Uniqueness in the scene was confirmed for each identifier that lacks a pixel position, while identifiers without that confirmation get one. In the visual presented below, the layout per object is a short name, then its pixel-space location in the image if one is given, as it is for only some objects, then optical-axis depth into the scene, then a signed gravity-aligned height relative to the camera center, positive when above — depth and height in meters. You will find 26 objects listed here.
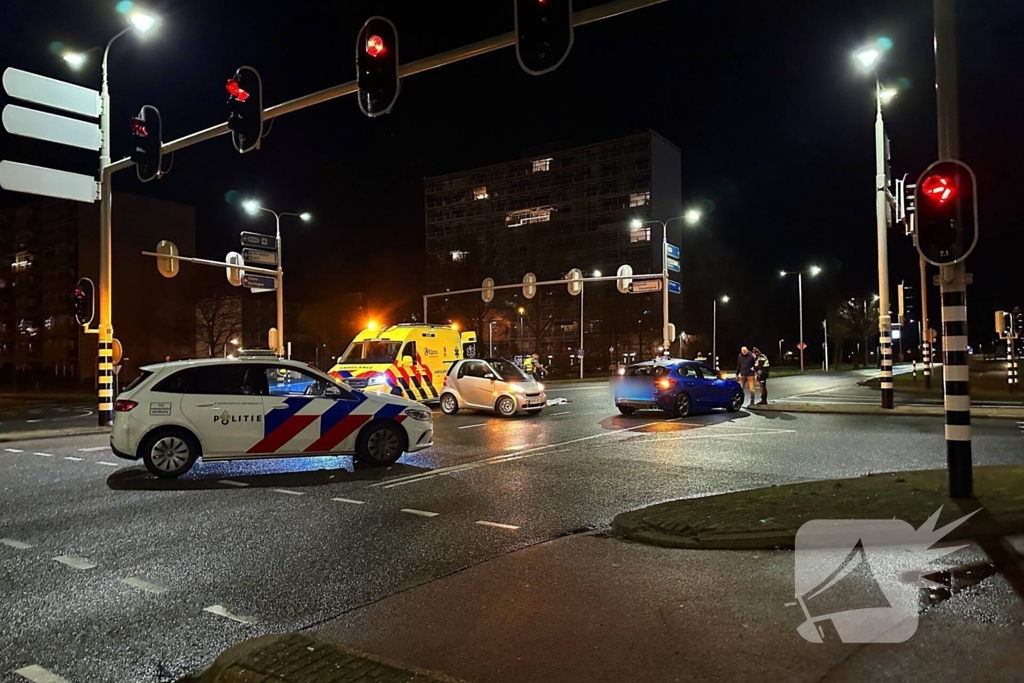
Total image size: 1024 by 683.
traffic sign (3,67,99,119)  14.08 +5.64
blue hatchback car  18.34 -0.96
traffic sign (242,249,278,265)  26.38 +3.77
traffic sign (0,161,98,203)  14.69 +3.88
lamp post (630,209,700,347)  33.91 +3.28
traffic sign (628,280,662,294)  33.81 +3.01
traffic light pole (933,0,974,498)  7.08 +0.29
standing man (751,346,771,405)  22.08 -0.71
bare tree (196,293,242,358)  70.08 +4.03
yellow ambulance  20.05 -0.12
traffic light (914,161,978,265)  6.98 +1.24
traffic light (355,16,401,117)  9.43 +3.80
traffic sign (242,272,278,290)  27.30 +2.96
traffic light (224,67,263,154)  11.61 +4.03
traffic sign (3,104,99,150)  14.11 +4.93
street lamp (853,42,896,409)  19.53 +2.80
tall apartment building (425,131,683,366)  82.19 +17.55
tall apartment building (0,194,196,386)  77.88 +8.80
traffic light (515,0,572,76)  7.85 +3.44
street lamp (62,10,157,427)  17.52 +2.57
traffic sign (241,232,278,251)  26.30 +4.37
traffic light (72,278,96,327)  18.72 +1.62
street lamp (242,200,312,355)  29.39 +6.41
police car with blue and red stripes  10.04 -0.80
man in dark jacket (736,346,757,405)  22.10 -0.55
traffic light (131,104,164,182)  14.25 +4.31
